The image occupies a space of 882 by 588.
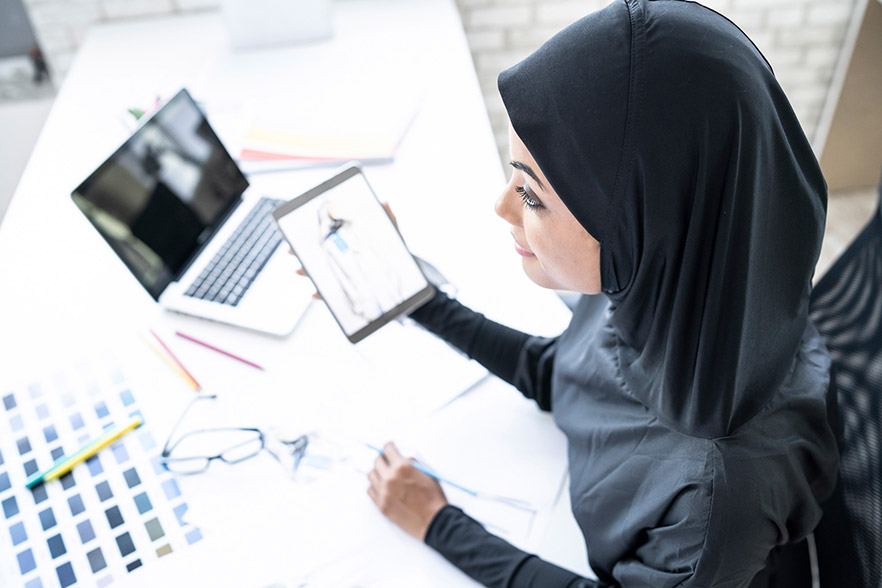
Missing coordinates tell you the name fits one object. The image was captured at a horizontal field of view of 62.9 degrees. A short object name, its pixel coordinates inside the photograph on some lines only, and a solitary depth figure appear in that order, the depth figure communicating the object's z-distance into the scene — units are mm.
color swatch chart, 827
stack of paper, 1360
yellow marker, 893
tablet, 1017
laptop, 1050
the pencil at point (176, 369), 1008
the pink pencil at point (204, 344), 1042
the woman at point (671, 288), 616
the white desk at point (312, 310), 863
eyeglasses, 925
